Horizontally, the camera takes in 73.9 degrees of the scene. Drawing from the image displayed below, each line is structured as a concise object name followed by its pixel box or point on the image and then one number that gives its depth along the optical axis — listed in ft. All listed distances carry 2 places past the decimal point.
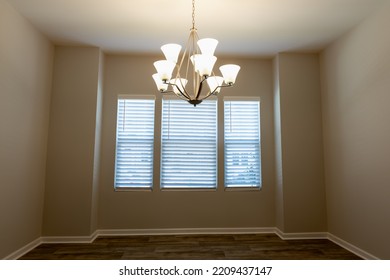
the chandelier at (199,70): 7.36
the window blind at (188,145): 13.67
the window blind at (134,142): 13.48
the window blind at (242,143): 13.88
